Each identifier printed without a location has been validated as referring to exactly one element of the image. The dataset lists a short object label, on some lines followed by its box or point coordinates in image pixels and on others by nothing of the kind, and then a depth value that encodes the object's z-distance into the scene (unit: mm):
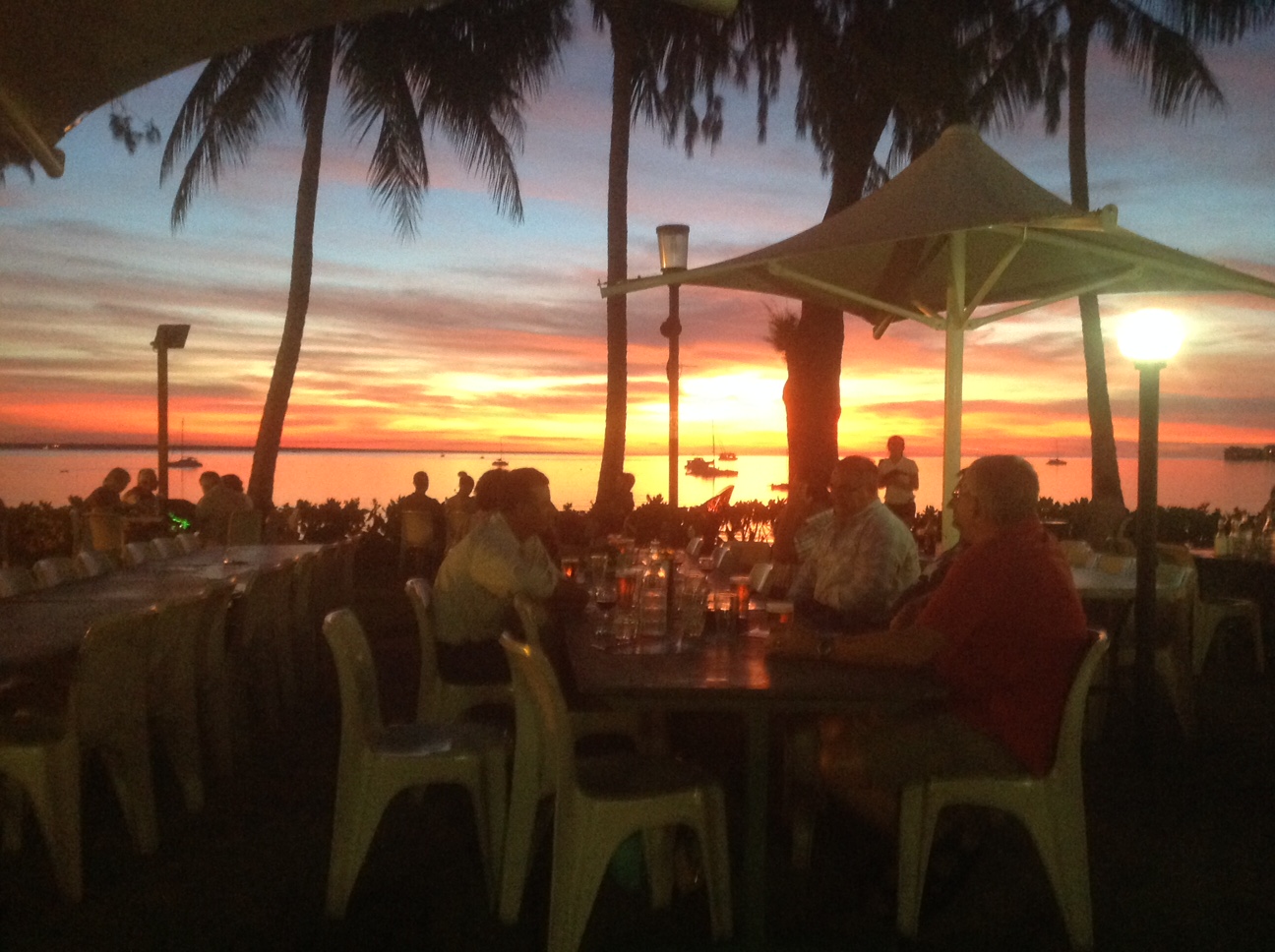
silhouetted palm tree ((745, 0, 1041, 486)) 13266
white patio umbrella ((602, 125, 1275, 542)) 4566
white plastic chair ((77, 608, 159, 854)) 3674
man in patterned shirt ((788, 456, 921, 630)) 4594
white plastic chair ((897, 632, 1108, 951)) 3221
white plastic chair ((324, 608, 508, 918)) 3488
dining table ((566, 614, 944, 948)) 2949
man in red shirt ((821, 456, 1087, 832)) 3205
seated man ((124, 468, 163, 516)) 11977
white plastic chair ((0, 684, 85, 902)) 3510
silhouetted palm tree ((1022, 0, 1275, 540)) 16172
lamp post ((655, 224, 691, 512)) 8133
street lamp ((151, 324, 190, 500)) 12549
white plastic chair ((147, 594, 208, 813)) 4348
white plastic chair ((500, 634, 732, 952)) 3010
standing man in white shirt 8914
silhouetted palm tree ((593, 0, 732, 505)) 13539
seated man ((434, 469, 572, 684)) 4555
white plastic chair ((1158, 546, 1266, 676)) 7188
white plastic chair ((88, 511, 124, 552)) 10508
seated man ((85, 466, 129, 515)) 10719
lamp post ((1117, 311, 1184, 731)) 4949
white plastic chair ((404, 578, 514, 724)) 4531
